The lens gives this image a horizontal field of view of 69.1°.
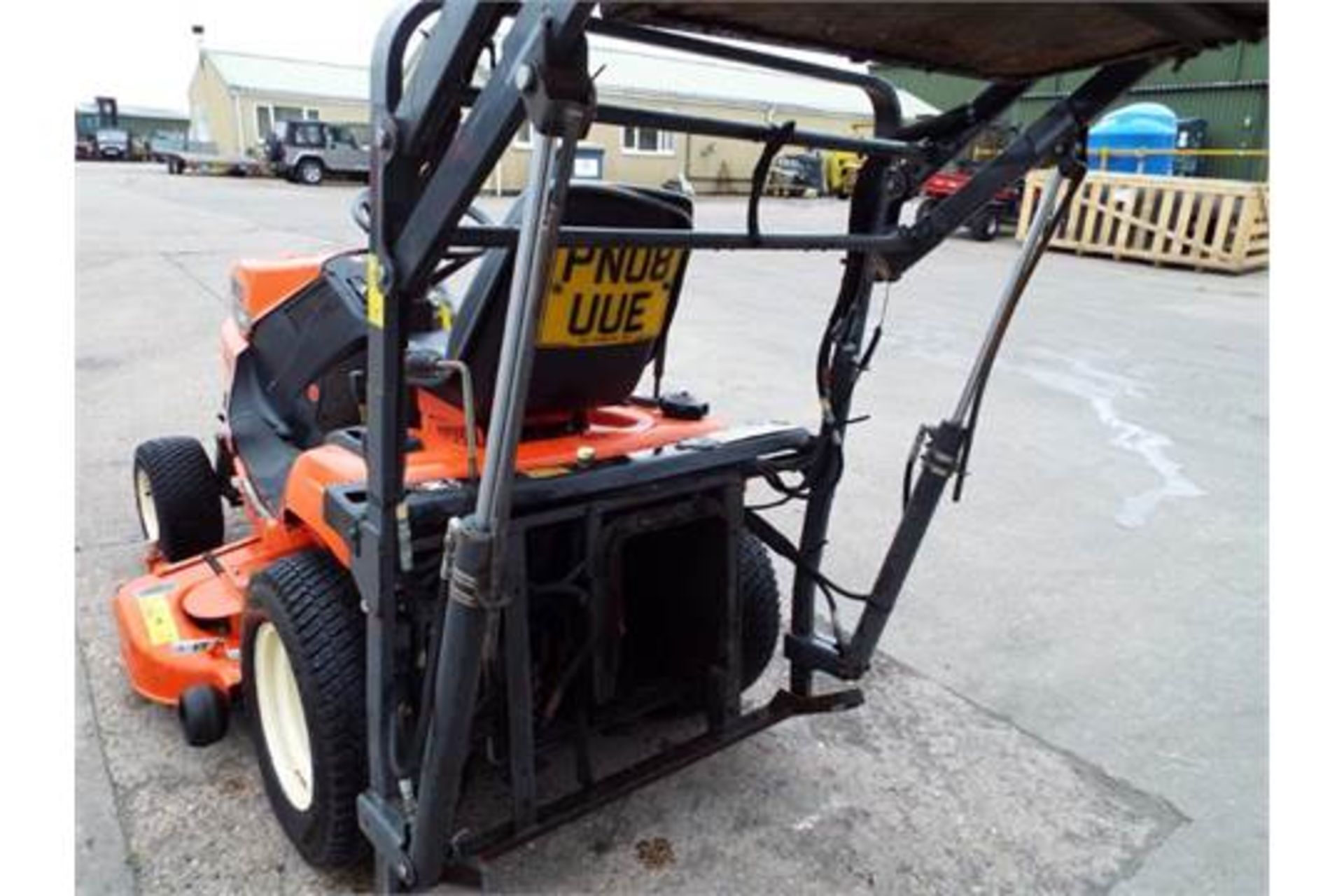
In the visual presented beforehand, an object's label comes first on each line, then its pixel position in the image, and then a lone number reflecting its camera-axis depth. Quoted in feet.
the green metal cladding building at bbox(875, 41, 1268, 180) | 71.46
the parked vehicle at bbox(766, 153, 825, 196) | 76.23
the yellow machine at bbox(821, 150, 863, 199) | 75.00
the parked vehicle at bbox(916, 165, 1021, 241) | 45.57
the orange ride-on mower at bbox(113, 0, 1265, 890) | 4.98
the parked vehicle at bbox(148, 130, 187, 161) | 129.92
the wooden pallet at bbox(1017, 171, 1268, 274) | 42.78
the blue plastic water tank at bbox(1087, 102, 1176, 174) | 52.01
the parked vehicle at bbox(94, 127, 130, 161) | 142.72
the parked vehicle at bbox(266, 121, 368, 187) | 86.22
